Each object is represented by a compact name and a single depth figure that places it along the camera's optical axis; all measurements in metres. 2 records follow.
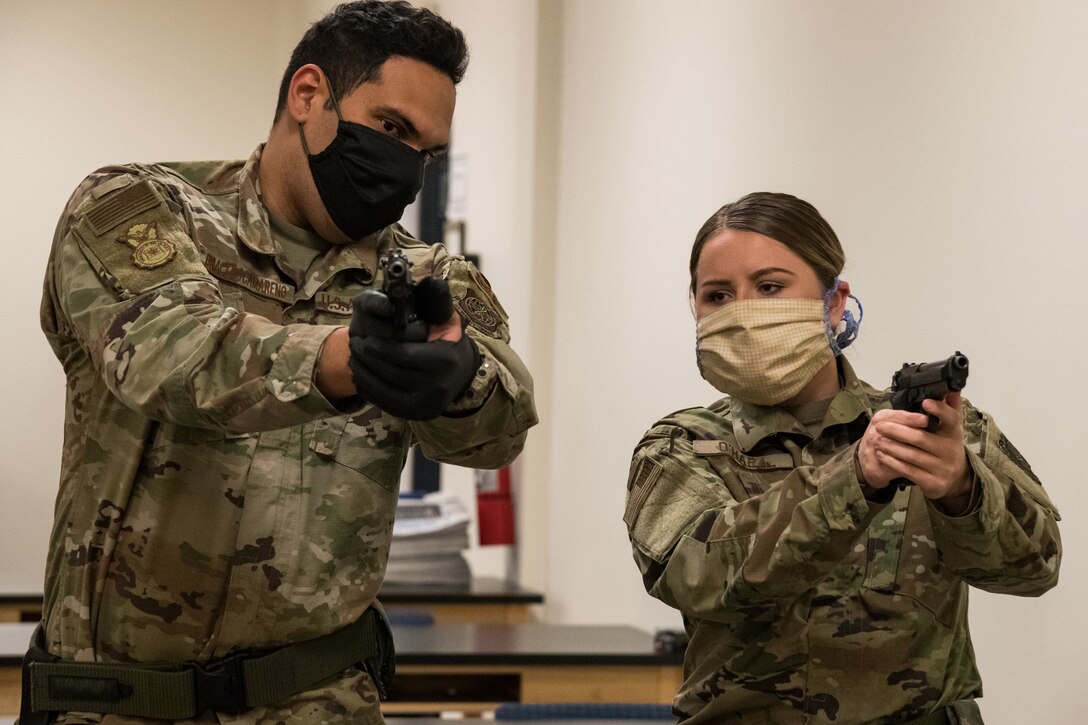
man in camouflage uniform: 4.16
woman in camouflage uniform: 4.32
